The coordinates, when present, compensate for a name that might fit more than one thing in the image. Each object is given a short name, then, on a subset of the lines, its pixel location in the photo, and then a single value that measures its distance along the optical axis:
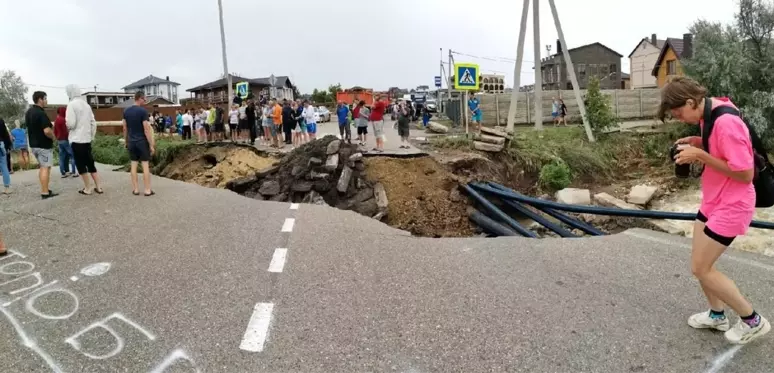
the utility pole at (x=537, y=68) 18.66
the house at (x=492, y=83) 49.83
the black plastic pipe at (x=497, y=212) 8.48
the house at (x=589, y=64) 71.31
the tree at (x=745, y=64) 15.95
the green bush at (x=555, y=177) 14.65
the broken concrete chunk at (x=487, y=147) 15.17
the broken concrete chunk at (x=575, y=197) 13.01
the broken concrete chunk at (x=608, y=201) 12.15
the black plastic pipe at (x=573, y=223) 8.49
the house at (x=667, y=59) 51.16
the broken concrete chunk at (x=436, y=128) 24.78
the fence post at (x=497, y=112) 28.17
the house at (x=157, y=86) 107.13
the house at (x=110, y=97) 87.19
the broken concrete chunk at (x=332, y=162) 12.28
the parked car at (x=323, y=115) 43.50
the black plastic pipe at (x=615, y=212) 6.27
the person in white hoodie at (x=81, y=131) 9.19
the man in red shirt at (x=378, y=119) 15.17
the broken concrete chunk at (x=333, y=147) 12.79
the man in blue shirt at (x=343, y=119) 17.81
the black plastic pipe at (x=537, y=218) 8.38
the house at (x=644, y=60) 68.62
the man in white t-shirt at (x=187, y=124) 23.64
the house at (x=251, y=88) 78.81
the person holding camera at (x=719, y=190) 3.51
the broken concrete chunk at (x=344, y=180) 11.73
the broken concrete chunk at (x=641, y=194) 13.45
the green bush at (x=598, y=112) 18.62
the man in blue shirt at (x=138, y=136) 9.53
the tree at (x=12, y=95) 67.88
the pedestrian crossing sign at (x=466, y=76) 16.00
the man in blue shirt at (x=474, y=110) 22.62
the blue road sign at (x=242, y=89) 26.40
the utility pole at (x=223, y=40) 29.56
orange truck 49.26
